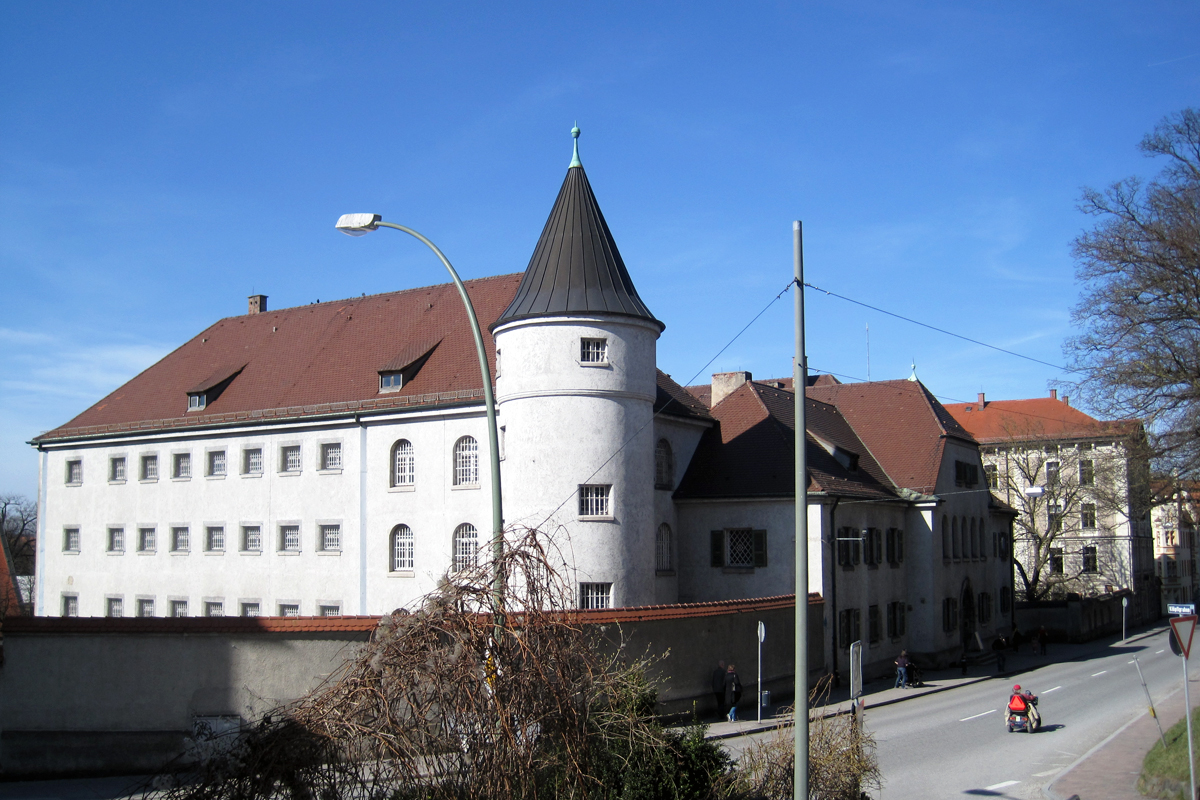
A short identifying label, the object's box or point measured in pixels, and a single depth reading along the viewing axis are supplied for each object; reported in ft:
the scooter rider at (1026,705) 74.33
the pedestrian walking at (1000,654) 122.01
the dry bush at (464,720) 25.88
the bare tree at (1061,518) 179.73
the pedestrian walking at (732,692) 79.71
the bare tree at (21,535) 263.78
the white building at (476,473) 93.09
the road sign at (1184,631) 44.50
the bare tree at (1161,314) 80.64
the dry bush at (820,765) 38.11
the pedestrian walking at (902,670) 106.22
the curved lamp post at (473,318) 44.01
